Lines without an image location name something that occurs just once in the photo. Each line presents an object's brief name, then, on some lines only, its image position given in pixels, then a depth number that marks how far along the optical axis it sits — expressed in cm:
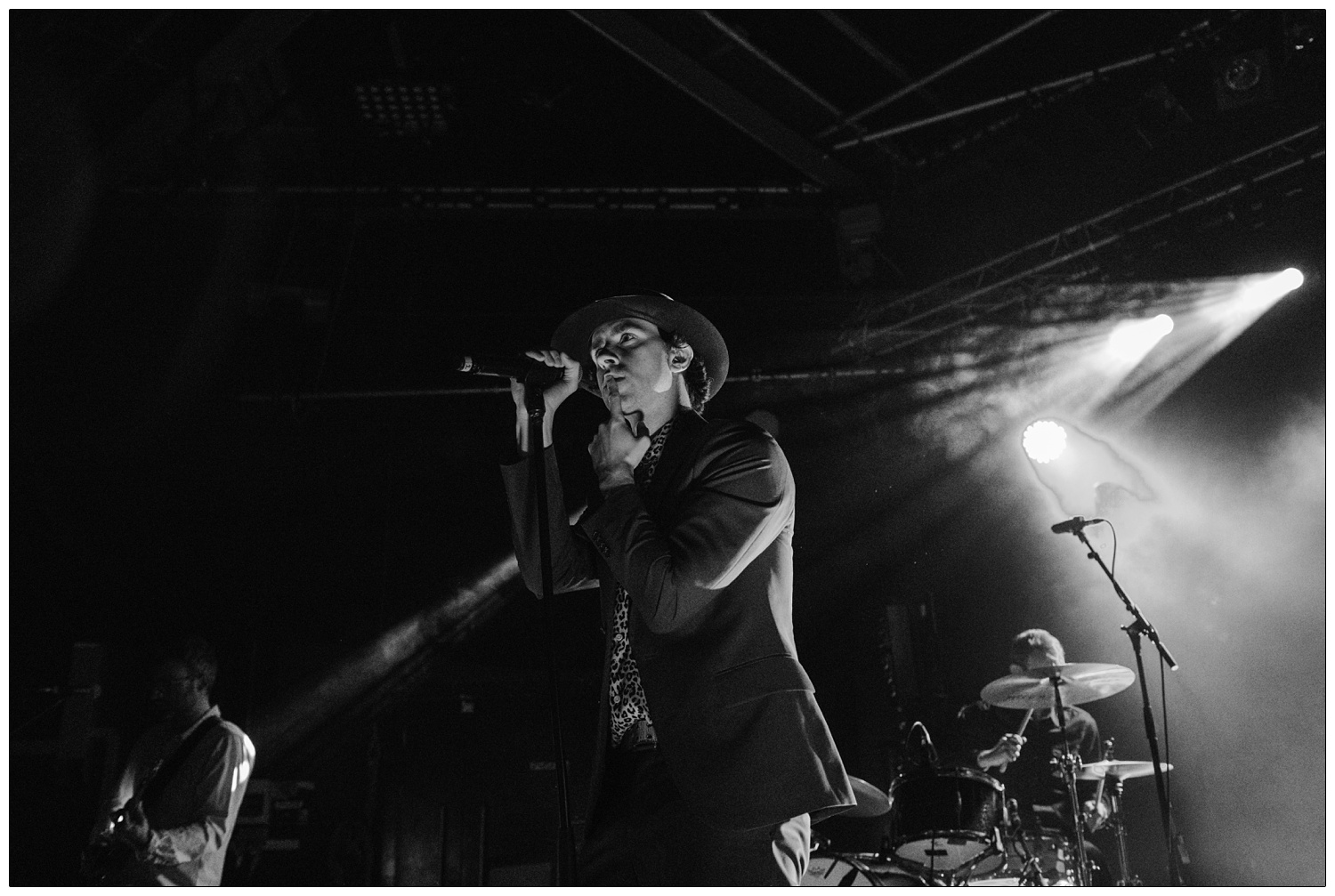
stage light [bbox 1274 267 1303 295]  680
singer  181
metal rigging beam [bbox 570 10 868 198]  552
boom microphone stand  484
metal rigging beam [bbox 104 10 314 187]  555
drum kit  520
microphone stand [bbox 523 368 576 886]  183
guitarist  355
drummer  621
